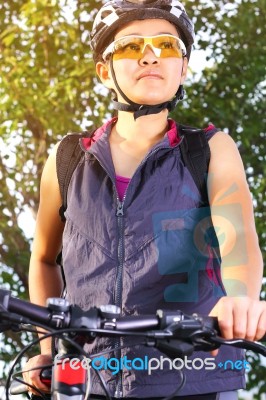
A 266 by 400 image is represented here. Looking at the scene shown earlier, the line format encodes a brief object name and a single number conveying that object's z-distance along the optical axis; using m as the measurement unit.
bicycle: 2.38
